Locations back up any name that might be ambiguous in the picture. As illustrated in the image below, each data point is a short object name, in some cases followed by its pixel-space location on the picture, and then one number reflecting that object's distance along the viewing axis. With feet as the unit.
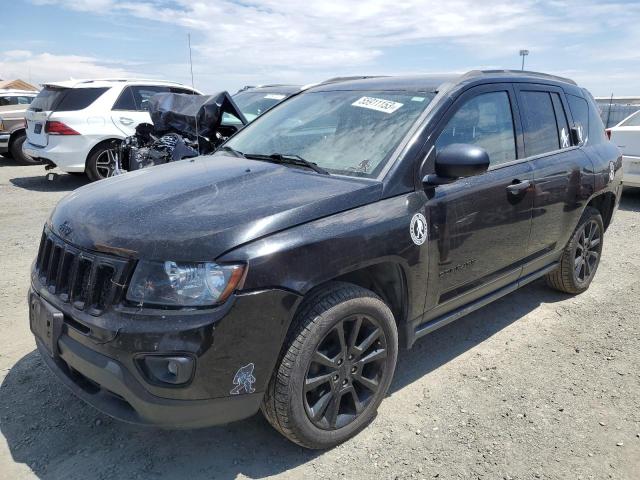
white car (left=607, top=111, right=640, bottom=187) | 27.37
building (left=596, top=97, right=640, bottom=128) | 45.29
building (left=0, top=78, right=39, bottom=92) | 87.12
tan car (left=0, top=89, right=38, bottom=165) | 39.68
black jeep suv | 7.28
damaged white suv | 29.71
